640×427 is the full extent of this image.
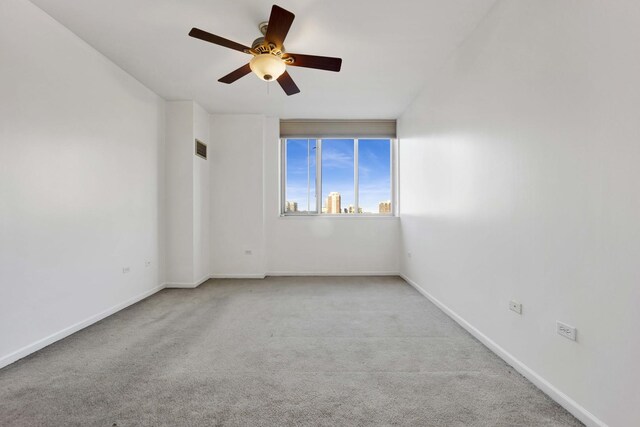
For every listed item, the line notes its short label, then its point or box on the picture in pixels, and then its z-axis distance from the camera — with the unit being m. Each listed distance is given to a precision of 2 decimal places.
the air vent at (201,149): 4.39
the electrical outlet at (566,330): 1.54
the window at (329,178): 5.18
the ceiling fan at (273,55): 2.04
